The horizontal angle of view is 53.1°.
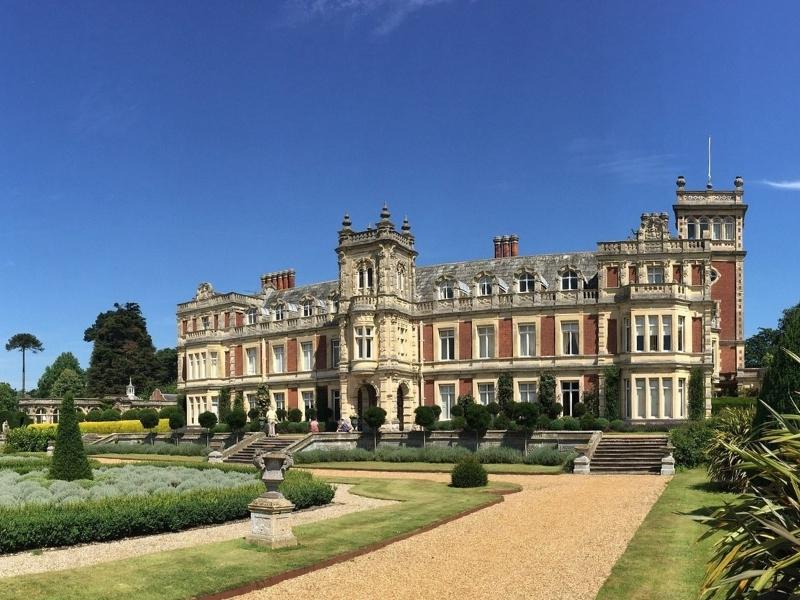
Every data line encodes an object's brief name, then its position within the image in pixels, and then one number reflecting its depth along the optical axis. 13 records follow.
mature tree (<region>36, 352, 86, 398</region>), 116.44
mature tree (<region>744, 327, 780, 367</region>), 88.56
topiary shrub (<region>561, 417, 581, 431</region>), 37.56
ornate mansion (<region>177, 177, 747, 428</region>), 38.91
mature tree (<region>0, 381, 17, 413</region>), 76.44
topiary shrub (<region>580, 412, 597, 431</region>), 36.94
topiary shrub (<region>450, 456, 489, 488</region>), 23.77
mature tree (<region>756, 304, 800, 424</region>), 16.81
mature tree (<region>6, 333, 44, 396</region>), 118.31
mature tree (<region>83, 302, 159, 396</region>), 87.06
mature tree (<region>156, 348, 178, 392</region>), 91.44
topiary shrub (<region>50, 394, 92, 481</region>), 22.59
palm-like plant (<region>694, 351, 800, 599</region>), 6.29
